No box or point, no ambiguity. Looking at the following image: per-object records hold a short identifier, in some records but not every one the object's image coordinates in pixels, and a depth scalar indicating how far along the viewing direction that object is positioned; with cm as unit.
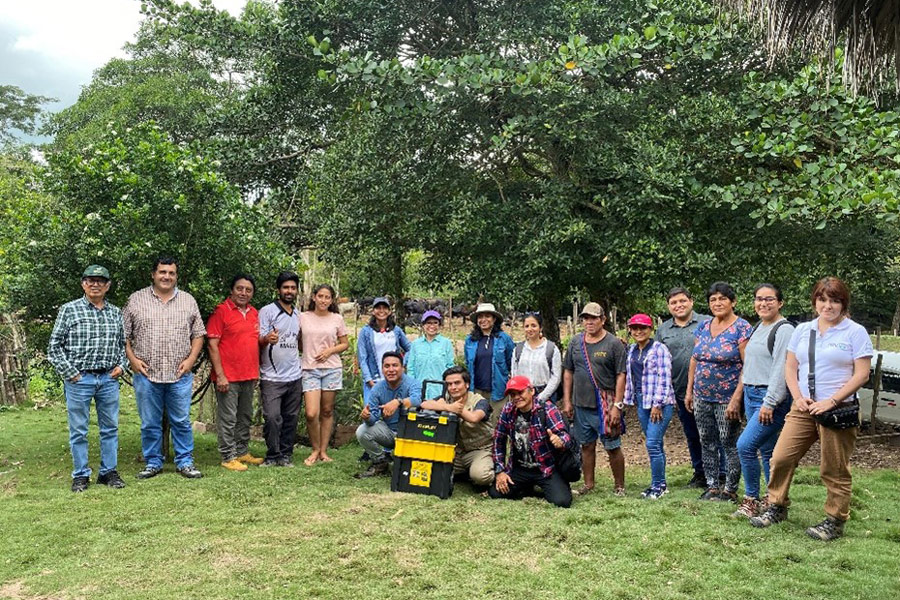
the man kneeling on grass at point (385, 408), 606
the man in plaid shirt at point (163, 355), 579
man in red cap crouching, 532
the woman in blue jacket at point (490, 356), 621
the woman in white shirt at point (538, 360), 576
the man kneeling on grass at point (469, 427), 557
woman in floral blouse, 507
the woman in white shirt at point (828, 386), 416
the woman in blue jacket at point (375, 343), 659
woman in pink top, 652
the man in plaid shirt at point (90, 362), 540
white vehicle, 895
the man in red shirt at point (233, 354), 616
